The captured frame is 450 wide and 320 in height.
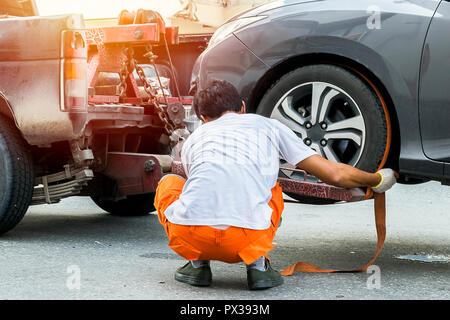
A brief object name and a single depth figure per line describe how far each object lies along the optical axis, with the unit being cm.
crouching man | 302
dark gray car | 338
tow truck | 420
